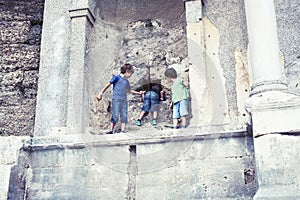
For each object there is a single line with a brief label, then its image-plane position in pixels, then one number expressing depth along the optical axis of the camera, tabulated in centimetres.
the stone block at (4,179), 498
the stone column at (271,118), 432
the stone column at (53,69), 659
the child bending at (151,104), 721
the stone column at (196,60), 615
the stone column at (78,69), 642
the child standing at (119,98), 643
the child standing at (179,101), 641
